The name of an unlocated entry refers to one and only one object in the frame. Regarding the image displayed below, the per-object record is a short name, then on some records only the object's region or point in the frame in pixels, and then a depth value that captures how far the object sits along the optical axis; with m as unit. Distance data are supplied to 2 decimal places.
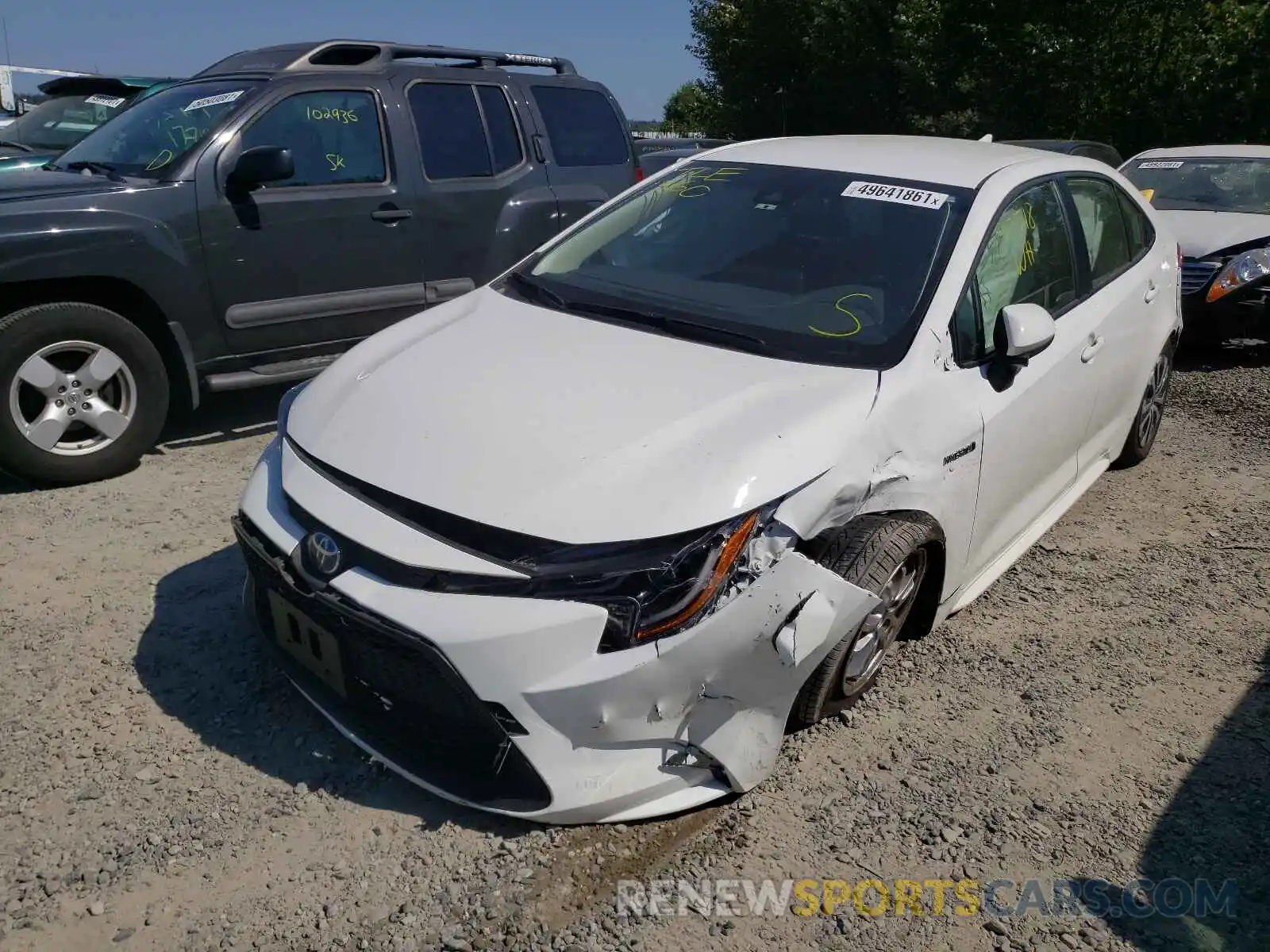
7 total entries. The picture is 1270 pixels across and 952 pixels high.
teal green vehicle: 8.51
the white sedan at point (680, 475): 2.44
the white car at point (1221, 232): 7.21
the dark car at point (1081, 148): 10.34
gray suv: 4.54
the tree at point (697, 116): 26.33
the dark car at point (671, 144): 15.21
